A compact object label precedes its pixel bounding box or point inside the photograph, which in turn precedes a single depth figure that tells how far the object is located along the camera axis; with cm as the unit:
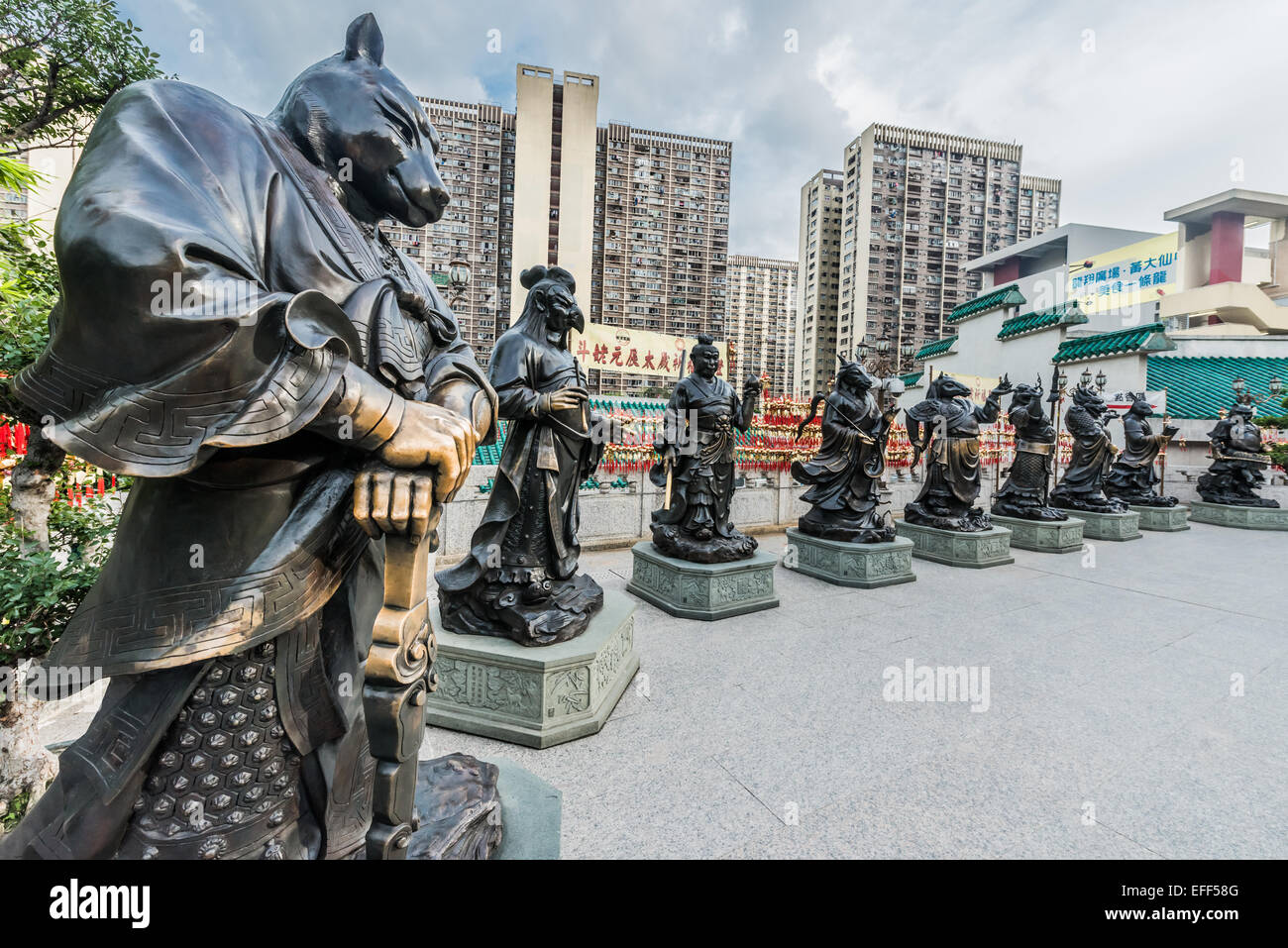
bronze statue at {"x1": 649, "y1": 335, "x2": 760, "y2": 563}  492
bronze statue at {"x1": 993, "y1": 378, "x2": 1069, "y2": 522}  821
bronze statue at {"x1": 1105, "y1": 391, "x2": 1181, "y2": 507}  1048
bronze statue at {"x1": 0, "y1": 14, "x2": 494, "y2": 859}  82
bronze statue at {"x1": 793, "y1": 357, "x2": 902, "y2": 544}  625
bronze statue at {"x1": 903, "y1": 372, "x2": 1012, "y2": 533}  708
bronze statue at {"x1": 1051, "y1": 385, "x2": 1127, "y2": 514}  937
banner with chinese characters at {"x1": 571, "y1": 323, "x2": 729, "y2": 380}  934
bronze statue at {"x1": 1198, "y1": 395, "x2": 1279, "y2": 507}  1066
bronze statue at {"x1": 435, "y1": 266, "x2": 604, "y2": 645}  305
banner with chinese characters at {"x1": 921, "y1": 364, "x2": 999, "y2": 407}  1446
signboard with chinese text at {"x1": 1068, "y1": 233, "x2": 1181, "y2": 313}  2019
